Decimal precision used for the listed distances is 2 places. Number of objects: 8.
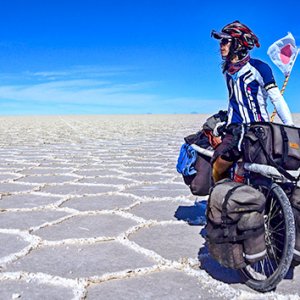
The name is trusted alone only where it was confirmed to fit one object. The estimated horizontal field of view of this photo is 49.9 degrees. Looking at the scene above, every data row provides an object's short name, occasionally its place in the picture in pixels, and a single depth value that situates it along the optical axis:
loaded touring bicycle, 1.50
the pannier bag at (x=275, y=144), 1.56
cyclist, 1.74
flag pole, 2.00
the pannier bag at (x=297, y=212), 1.54
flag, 1.99
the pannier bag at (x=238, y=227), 1.50
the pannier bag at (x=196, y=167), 2.03
